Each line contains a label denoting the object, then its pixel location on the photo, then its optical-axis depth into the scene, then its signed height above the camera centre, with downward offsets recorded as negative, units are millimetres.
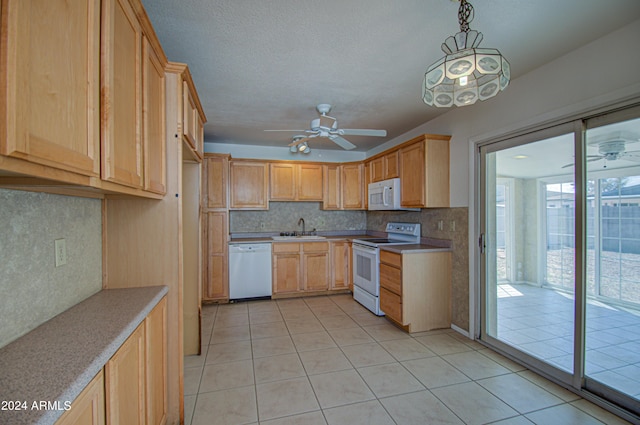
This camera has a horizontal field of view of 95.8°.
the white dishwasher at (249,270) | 4359 -854
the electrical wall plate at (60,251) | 1336 -170
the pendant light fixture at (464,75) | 1329 +699
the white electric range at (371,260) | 3814 -663
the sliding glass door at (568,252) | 1978 -324
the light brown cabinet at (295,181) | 4828 +553
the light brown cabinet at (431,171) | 3363 +497
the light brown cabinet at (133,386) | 895 -661
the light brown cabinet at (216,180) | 4336 +520
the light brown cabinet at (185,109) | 1862 +768
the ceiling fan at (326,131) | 3022 +883
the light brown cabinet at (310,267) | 4547 -853
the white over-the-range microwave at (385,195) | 3910 +274
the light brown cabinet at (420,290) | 3252 -884
